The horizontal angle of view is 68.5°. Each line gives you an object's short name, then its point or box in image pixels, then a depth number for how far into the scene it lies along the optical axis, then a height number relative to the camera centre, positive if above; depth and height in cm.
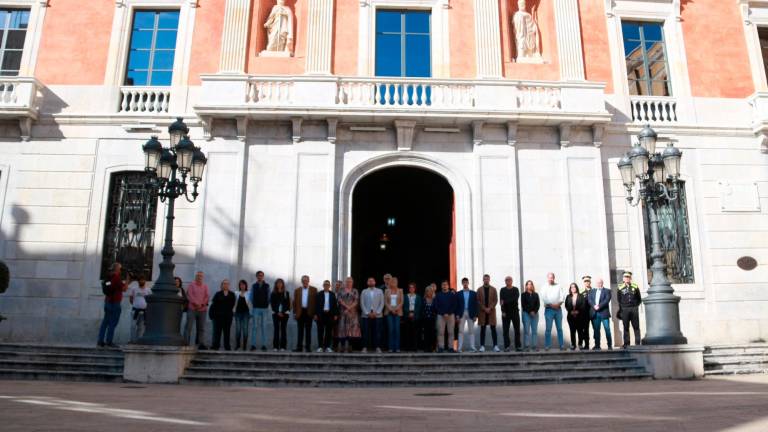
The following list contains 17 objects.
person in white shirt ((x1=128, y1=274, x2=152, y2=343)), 1241 +59
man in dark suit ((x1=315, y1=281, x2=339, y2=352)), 1201 +55
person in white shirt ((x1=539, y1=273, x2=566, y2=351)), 1249 +77
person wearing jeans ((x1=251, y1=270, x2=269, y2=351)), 1210 +77
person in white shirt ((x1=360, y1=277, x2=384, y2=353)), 1196 +59
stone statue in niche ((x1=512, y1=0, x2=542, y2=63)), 1631 +863
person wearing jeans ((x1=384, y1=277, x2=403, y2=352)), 1194 +56
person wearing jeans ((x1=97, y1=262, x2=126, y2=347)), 1195 +69
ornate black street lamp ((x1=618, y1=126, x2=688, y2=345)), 1066 +271
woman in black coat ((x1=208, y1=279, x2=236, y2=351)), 1191 +52
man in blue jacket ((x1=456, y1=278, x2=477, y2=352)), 1223 +69
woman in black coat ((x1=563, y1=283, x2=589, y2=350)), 1230 +60
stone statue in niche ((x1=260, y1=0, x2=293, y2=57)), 1616 +858
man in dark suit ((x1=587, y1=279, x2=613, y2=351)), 1223 +67
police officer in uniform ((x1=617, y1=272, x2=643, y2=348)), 1204 +77
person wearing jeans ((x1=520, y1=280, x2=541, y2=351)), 1241 +69
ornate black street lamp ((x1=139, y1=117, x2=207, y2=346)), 1005 +258
